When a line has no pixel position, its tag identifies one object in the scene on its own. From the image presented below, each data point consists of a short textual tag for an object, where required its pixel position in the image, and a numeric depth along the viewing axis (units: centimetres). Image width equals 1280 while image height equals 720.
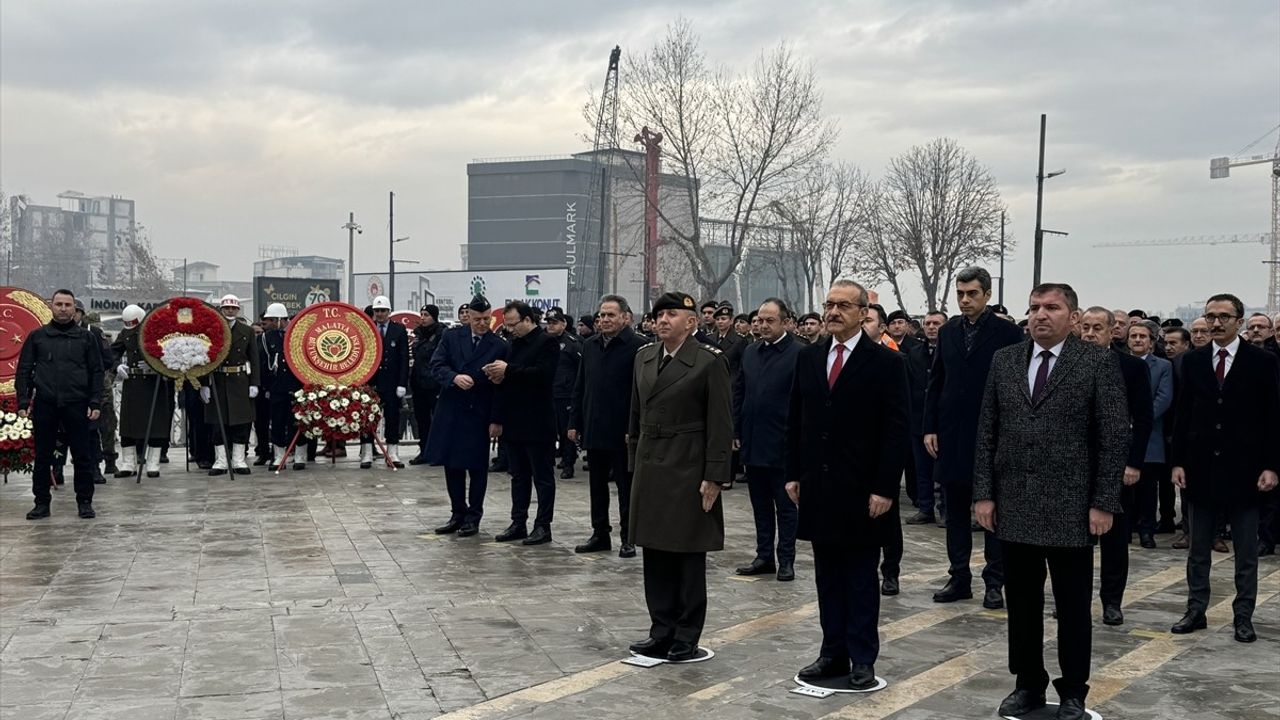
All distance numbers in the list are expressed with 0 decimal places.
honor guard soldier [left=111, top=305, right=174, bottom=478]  1590
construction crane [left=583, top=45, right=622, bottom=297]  6019
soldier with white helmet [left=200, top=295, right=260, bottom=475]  1622
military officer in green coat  716
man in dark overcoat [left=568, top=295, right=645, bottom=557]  1045
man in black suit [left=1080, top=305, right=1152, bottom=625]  708
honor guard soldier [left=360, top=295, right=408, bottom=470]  1806
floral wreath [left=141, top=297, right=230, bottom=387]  1554
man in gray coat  586
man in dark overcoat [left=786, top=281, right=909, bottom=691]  650
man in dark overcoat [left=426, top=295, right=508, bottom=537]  1138
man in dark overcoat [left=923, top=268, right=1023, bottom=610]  829
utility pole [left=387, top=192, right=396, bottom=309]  5606
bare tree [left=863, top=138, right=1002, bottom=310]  4675
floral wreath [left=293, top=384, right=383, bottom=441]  1673
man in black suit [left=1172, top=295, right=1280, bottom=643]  769
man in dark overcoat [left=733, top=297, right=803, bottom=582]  965
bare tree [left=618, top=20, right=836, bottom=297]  4491
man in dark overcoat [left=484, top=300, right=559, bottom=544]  1092
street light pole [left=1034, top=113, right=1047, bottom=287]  3344
